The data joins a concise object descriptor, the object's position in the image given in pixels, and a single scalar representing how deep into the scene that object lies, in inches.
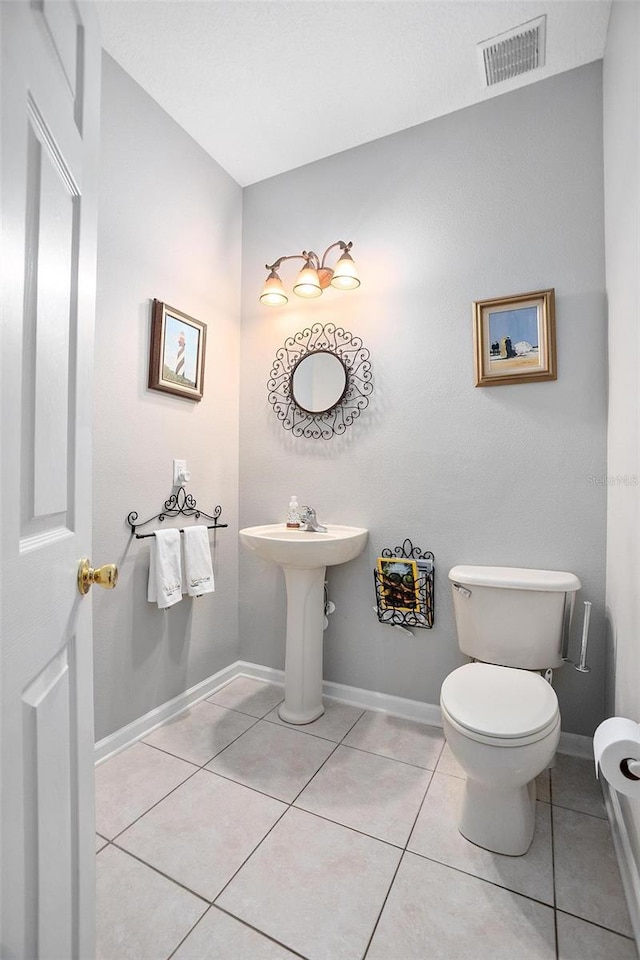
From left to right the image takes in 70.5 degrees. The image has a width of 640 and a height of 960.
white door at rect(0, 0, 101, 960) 22.2
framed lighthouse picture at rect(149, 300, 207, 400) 77.5
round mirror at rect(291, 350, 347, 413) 87.6
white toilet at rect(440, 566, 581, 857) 48.6
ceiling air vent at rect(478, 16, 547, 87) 66.0
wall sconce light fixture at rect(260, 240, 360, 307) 81.5
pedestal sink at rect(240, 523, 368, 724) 77.2
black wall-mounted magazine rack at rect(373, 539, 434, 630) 79.3
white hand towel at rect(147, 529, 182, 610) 74.9
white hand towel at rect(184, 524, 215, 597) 81.0
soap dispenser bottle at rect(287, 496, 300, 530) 89.7
